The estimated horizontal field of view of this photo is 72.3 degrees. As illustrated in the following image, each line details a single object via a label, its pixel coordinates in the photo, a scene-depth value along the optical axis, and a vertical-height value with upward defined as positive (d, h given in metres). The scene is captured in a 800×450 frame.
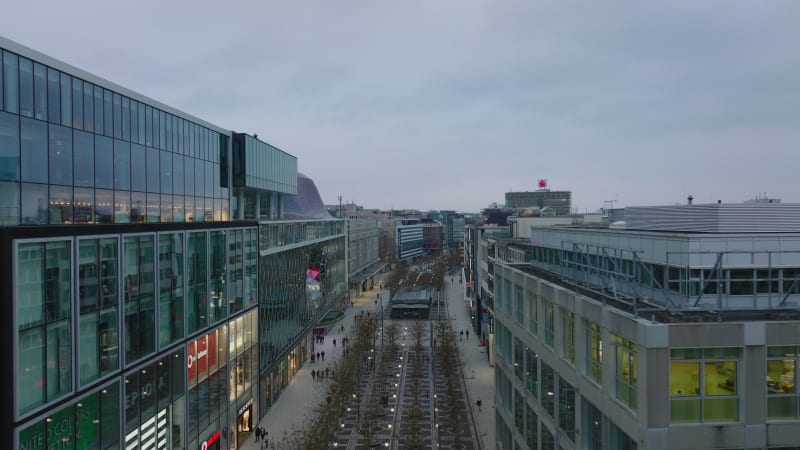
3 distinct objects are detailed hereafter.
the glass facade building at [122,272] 21.66 -2.51
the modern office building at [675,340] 16.70 -4.06
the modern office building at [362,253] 126.60 -7.77
